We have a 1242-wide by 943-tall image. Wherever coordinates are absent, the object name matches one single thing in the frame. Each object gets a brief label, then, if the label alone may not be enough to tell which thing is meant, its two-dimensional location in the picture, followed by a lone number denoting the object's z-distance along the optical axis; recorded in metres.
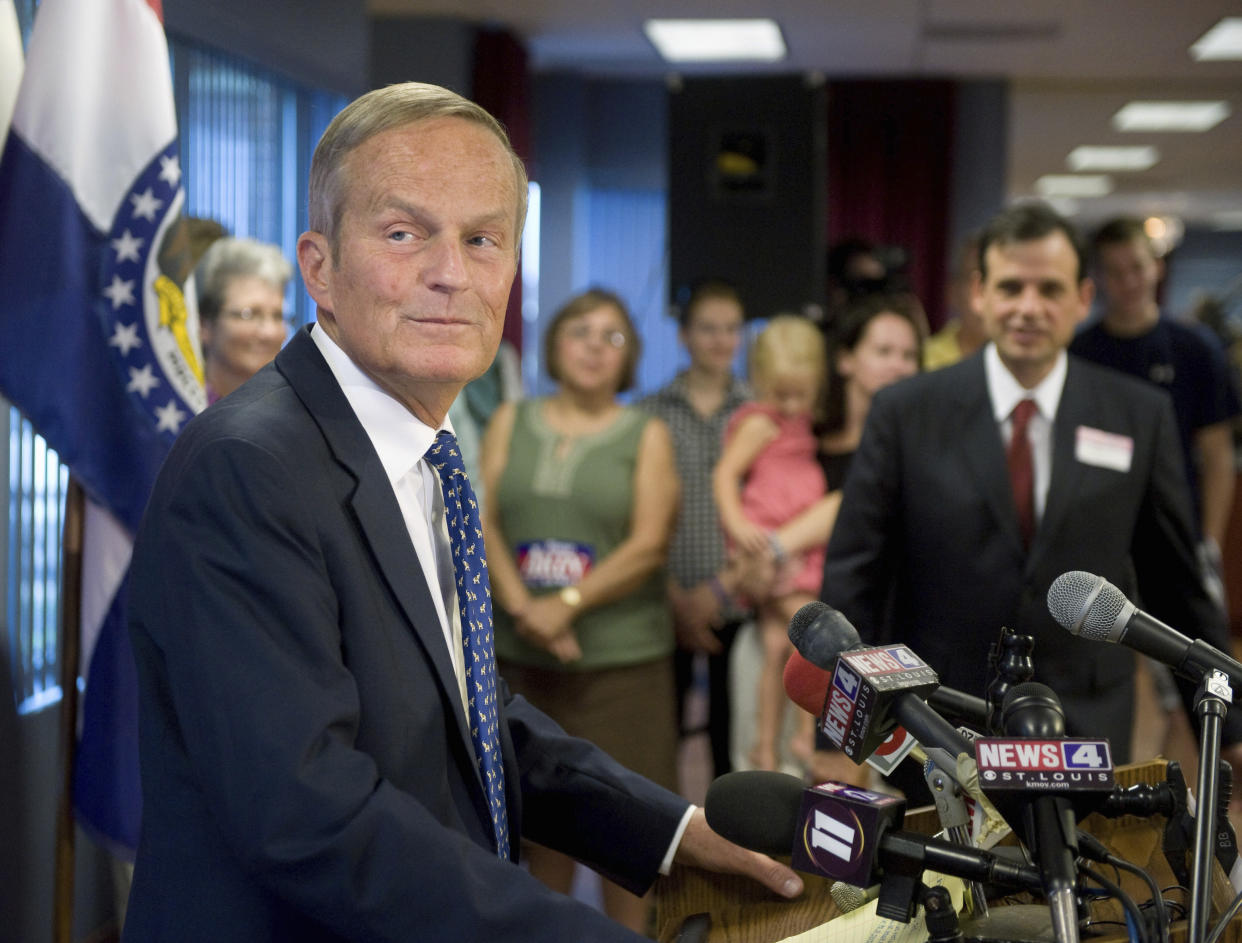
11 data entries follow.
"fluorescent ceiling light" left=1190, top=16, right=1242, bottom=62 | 6.90
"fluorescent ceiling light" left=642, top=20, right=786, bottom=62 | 7.05
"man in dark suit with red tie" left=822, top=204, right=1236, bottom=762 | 2.23
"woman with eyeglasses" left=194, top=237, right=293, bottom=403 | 2.69
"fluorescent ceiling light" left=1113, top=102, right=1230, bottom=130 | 9.34
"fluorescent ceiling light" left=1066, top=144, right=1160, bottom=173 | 11.60
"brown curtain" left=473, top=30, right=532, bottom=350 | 7.00
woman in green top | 3.29
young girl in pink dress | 3.59
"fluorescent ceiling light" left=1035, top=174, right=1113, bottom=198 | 13.30
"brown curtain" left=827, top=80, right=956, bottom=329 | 8.30
